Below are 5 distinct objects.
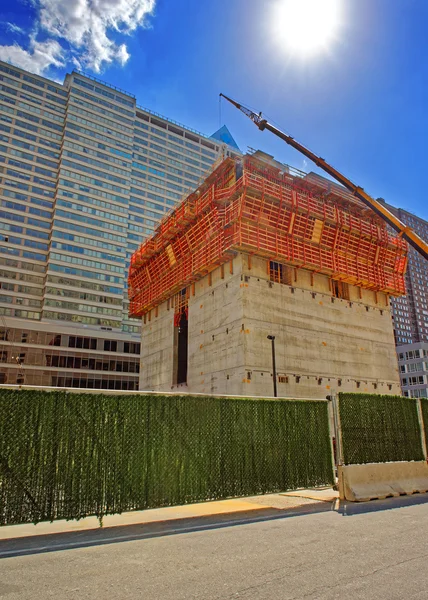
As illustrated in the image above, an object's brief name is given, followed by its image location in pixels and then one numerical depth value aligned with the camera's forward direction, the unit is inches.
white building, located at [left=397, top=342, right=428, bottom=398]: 3582.7
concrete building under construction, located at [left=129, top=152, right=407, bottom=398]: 1222.9
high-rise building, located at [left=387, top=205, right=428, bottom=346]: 5851.4
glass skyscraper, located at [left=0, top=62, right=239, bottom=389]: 2598.4
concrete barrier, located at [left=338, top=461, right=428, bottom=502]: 439.5
